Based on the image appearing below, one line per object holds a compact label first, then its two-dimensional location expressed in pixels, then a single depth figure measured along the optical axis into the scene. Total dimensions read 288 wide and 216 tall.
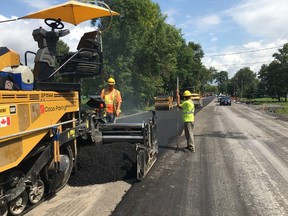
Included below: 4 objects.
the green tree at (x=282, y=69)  45.97
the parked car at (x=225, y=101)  33.25
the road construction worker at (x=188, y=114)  6.76
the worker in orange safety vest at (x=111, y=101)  5.56
